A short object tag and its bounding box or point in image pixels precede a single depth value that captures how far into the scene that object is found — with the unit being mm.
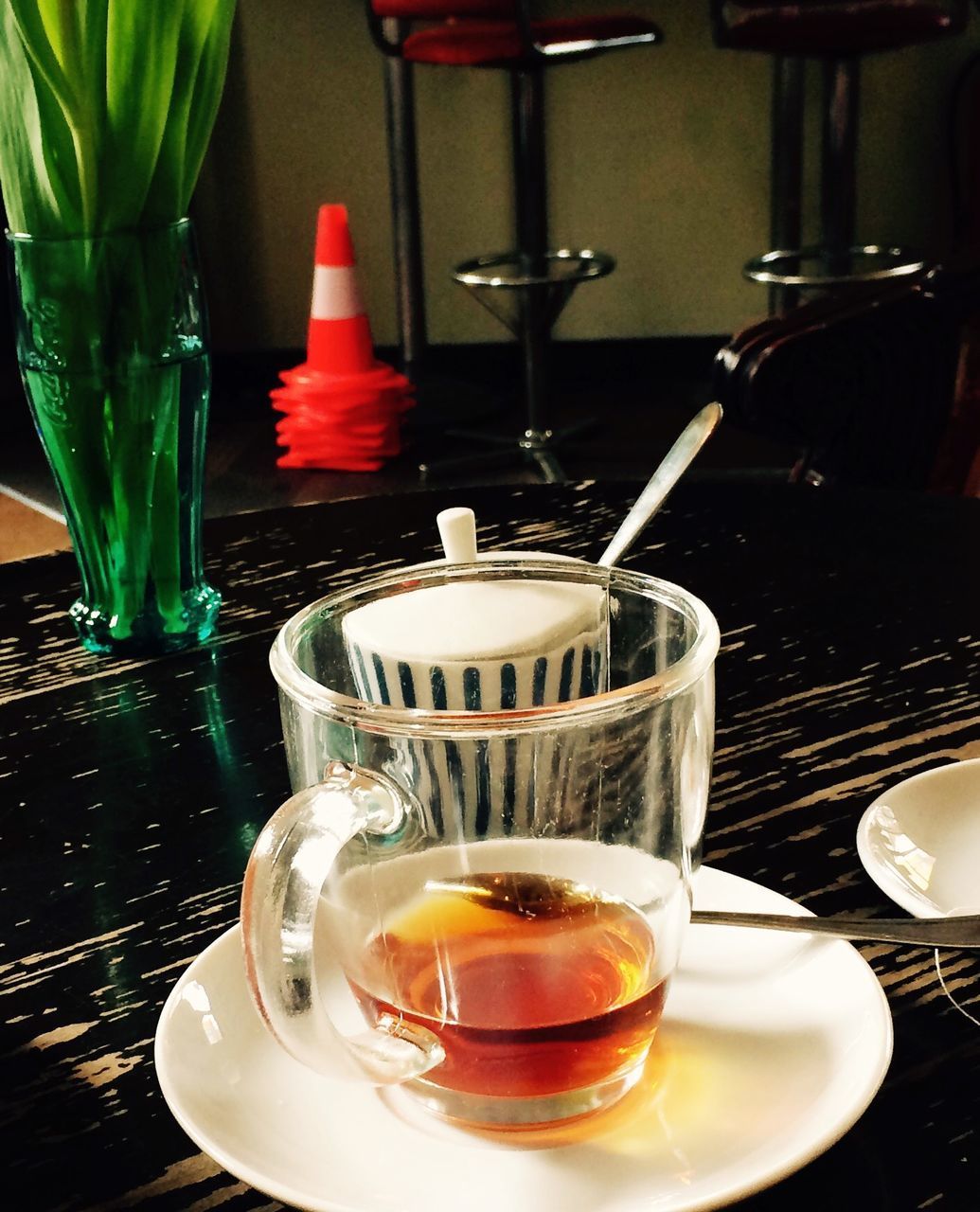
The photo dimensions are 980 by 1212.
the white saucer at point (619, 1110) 317
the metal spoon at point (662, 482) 578
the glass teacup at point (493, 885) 317
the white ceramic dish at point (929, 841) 445
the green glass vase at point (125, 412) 649
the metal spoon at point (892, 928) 382
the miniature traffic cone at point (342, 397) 2576
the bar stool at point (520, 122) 2311
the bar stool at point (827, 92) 2299
